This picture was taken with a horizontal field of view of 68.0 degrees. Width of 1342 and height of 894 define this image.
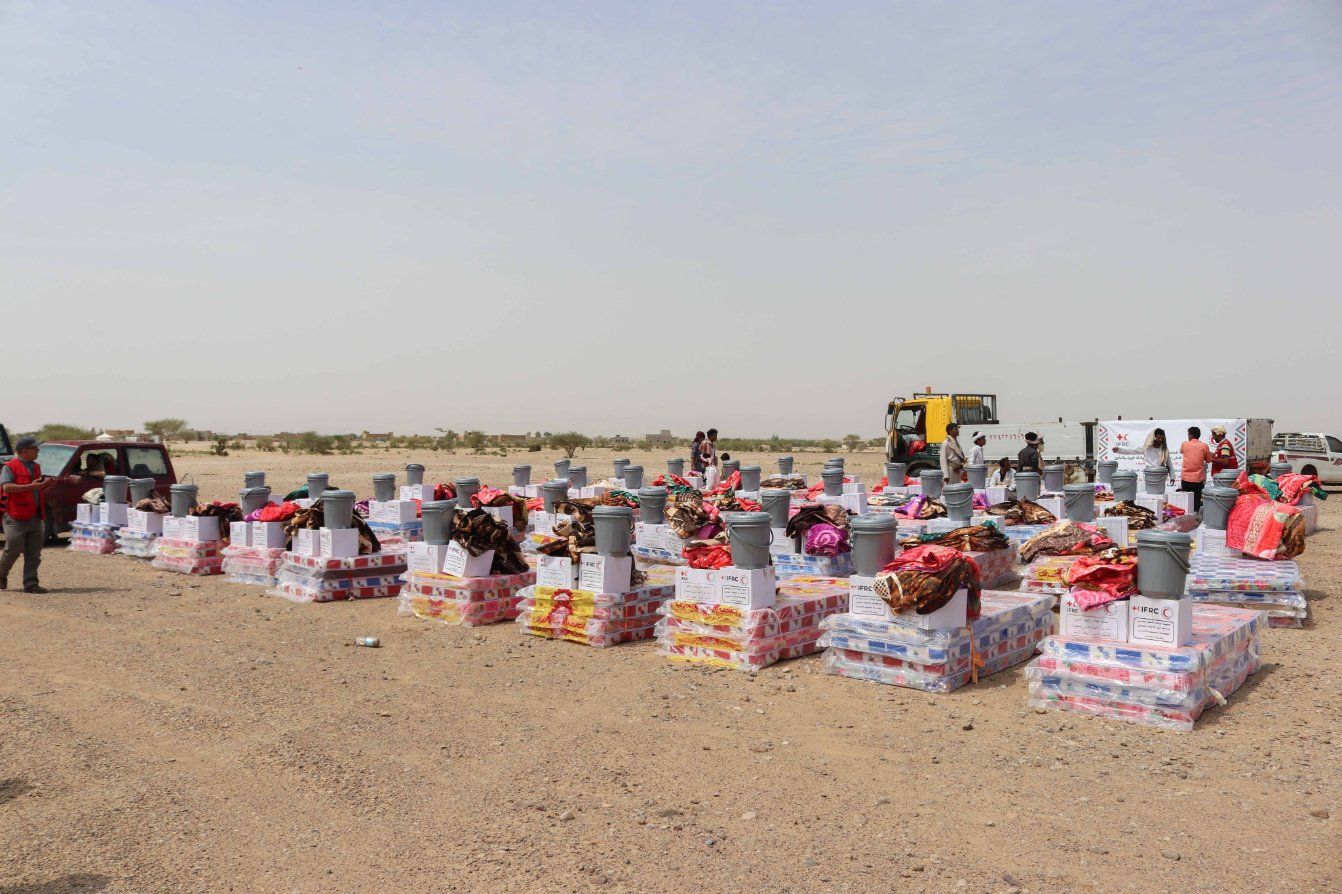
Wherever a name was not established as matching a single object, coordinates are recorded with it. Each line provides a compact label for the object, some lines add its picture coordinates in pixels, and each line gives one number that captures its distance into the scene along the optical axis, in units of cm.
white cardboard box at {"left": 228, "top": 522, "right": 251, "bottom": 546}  1142
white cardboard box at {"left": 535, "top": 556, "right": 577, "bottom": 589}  833
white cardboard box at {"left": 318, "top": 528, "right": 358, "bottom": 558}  1024
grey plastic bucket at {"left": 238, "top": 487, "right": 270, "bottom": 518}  1188
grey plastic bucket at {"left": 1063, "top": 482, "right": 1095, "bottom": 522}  1055
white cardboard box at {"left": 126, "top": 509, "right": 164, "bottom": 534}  1308
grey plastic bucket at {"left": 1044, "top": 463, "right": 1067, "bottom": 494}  1520
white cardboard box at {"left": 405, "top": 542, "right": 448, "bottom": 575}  922
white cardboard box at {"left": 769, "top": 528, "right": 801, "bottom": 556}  981
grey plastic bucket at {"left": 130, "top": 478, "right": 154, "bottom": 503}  1376
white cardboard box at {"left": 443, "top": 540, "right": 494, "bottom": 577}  899
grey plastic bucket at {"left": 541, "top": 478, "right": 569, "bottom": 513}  1348
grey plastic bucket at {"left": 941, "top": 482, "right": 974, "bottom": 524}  1120
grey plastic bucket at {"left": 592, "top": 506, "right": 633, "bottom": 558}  796
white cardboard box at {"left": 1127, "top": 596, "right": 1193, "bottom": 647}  584
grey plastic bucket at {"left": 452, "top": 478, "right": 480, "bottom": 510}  1325
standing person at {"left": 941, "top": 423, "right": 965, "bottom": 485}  1539
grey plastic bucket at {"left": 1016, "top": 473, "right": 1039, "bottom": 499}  1270
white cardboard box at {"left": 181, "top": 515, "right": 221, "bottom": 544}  1208
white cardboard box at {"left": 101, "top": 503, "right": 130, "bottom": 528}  1381
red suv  1448
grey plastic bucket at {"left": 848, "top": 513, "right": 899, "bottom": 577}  679
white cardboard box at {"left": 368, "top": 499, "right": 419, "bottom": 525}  1406
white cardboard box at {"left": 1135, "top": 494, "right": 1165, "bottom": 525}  1351
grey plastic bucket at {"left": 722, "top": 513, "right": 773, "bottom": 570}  720
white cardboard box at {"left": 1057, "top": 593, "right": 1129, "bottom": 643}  600
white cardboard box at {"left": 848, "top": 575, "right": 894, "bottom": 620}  668
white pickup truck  2497
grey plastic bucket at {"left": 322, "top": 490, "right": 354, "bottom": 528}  1009
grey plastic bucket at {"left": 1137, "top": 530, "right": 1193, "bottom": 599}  585
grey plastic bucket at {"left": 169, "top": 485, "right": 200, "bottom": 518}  1242
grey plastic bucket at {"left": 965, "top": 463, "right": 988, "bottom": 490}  1480
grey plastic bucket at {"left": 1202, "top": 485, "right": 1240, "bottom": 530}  968
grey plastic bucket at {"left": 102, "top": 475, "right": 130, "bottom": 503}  1384
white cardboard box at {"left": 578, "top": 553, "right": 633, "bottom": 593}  810
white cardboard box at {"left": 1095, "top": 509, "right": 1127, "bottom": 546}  1098
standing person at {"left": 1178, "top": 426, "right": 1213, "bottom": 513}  1412
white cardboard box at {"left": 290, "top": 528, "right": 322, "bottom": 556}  1035
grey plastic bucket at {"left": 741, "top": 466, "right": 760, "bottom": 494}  1562
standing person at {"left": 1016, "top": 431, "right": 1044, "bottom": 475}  1546
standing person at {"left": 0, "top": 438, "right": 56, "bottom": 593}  1017
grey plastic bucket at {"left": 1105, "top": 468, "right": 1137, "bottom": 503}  1343
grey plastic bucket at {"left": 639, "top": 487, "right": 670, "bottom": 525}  1220
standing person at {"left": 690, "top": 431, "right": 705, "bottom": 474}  1856
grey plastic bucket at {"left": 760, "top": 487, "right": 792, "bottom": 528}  993
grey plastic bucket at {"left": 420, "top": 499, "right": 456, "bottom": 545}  909
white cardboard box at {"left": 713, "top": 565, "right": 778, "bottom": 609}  726
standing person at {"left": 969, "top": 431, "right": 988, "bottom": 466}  2109
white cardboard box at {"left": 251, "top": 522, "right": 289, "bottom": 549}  1124
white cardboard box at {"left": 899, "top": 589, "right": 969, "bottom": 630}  653
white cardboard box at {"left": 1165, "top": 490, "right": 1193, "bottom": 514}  1438
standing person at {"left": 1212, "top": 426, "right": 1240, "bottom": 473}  1588
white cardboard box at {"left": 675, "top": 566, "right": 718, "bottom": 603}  745
